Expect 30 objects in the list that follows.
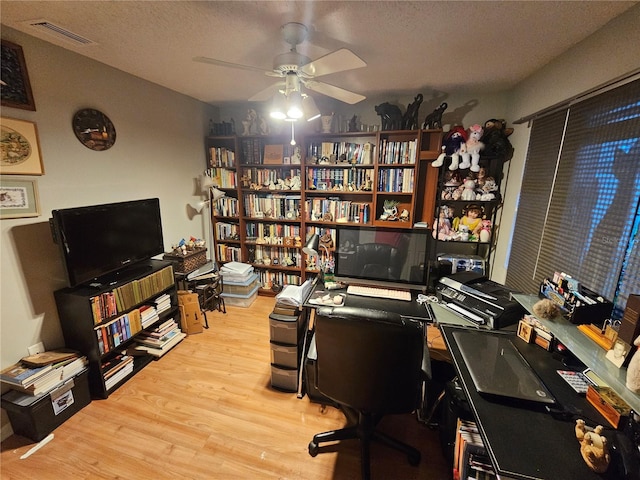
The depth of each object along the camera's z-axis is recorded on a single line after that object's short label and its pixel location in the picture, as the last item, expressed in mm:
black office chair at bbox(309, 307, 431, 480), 1132
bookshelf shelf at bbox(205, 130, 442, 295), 2881
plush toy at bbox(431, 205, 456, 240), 2854
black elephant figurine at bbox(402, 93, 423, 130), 2637
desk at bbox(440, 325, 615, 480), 842
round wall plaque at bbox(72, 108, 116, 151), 1959
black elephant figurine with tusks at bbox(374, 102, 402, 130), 2764
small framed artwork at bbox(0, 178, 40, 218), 1582
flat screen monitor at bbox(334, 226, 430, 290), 1892
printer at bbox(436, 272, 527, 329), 1605
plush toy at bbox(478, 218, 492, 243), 2748
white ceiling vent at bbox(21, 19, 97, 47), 1523
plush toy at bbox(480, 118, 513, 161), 2541
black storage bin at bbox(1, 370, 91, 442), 1539
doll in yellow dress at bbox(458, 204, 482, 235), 2797
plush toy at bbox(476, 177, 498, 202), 2639
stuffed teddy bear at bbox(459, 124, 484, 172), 2564
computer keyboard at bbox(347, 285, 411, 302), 1893
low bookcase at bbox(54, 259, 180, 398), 1813
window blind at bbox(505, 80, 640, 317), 1252
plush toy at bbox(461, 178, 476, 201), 2686
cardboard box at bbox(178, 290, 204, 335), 2629
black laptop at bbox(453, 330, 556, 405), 1105
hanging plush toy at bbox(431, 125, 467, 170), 2648
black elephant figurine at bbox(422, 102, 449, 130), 2613
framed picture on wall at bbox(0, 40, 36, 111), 1560
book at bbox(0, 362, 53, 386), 1536
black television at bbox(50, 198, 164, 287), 1725
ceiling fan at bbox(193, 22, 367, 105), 1433
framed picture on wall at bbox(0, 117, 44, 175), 1565
